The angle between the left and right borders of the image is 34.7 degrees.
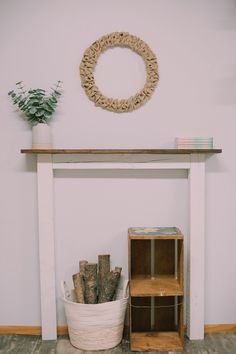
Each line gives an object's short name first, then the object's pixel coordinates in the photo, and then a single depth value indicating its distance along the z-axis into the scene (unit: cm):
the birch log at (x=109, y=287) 238
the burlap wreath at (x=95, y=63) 240
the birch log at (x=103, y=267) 244
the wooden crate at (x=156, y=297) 236
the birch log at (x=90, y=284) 239
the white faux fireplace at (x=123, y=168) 241
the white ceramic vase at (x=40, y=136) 234
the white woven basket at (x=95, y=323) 229
